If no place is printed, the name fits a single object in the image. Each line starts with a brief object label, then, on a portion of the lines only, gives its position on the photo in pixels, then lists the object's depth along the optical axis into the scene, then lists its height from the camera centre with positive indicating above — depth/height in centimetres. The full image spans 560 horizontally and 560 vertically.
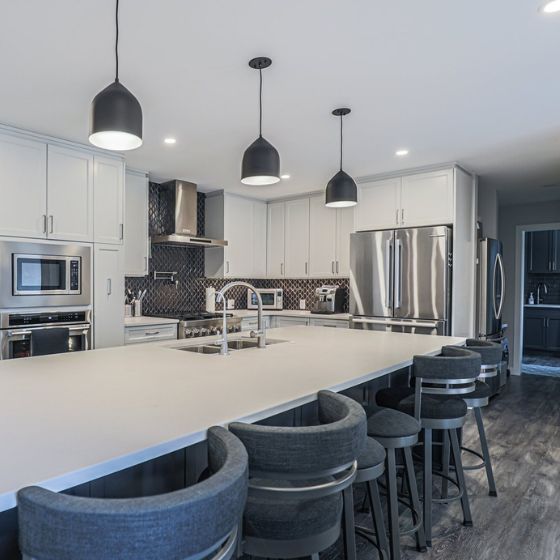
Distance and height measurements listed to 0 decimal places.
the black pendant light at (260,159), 230 +67
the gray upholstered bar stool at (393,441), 177 -64
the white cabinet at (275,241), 589 +60
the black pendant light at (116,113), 162 +65
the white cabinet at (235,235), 547 +65
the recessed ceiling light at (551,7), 182 +119
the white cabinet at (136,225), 444 +62
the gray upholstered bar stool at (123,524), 71 -40
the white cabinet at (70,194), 350 +75
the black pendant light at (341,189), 297 +66
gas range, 451 -42
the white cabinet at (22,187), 324 +75
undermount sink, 254 -37
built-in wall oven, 322 -33
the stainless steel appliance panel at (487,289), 461 -4
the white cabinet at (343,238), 526 +57
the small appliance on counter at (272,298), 590 -18
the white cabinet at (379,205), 453 +87
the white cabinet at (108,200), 379 +75
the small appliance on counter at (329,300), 530 -18
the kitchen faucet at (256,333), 231 -28
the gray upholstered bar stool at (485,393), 235 -59
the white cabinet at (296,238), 566 +62
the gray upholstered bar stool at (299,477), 106 -51
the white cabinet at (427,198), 419 +86
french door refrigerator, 413 +6
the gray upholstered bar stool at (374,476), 149 -66
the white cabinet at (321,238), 540 +59
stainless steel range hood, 489 +83
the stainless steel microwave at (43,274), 326 +8
